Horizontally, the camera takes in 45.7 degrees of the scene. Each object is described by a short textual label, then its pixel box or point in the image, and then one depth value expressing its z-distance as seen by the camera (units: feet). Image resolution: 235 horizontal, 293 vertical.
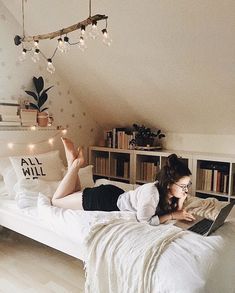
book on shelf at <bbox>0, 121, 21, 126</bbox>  9.38
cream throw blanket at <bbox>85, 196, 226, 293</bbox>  4.36
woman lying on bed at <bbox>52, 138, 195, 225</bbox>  5.63
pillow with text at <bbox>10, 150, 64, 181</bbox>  8.58
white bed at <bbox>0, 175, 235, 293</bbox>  4.14
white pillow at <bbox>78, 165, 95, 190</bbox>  8.89
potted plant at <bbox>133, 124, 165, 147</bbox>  11.39
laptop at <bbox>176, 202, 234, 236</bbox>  5.14
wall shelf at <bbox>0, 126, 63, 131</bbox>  9.54
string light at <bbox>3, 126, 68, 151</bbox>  9.58
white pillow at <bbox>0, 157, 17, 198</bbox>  8.14
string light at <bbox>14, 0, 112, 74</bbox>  6.16
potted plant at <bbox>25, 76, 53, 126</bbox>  10.30
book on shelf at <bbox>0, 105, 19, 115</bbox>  9.34
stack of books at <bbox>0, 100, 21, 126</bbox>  9.36
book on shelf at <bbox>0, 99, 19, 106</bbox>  9.54
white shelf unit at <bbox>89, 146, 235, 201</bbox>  9.50
